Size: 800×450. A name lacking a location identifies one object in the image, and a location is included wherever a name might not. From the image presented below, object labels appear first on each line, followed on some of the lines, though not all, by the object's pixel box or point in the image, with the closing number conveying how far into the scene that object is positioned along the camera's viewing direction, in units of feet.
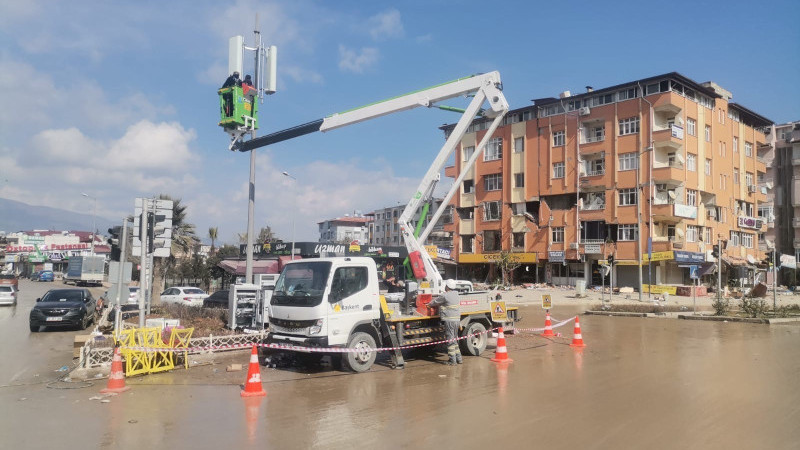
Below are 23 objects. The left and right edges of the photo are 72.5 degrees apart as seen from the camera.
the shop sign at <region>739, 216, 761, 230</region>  187.52
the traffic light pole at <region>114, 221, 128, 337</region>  42.45
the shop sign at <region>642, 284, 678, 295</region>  138.75
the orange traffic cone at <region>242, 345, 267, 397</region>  29.30
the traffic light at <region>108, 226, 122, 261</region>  48.34
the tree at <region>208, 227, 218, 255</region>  251.60
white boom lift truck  34.55
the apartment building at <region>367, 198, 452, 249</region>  366.61
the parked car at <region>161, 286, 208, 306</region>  99.60
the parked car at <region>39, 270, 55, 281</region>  253.03
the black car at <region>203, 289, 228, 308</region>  80.84
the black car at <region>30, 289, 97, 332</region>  60.44
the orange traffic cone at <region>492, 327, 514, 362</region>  39.81
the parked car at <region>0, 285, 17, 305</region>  105.91
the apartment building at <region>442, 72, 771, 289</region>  157.38
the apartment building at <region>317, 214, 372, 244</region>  432.50
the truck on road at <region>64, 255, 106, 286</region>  207.72
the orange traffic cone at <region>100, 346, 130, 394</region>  30.22
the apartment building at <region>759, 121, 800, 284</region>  221.05
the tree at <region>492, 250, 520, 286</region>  174.29
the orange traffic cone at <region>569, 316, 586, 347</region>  48.52
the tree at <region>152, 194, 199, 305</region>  114.32
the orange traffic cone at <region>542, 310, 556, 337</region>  55.06
